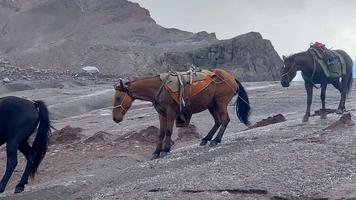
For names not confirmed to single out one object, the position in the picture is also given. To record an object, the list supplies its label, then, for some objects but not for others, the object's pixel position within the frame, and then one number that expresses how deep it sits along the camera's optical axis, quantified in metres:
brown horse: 14.91
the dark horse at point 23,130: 12.51
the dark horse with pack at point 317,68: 17.91
